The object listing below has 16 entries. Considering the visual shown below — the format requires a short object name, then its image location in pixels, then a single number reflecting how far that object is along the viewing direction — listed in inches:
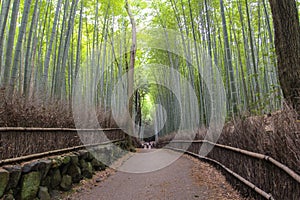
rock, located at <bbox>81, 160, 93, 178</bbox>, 159.3
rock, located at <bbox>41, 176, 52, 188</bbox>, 106.4
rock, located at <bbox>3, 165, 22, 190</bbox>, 82.9
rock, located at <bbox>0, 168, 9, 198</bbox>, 77.1
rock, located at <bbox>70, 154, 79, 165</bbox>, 137.7
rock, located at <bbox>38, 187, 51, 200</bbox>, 99.4
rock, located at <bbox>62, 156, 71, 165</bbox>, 127.5
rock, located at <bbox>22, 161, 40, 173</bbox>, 91.4
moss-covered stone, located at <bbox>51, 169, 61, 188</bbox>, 116.1
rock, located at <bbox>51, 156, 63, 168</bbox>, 112.8
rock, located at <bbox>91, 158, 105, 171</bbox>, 186.3
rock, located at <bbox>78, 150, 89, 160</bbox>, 158.7
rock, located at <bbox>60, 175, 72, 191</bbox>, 123.9
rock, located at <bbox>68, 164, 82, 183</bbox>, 137.6
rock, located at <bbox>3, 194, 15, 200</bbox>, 79.2
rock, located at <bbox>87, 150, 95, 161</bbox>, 175.5
